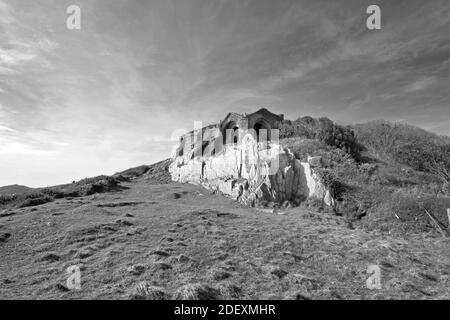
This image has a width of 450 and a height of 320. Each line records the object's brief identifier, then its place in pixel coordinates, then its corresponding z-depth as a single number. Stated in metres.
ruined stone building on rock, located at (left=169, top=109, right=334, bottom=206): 25.06
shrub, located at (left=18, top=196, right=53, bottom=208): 26.66
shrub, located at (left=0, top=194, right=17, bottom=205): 28.84
